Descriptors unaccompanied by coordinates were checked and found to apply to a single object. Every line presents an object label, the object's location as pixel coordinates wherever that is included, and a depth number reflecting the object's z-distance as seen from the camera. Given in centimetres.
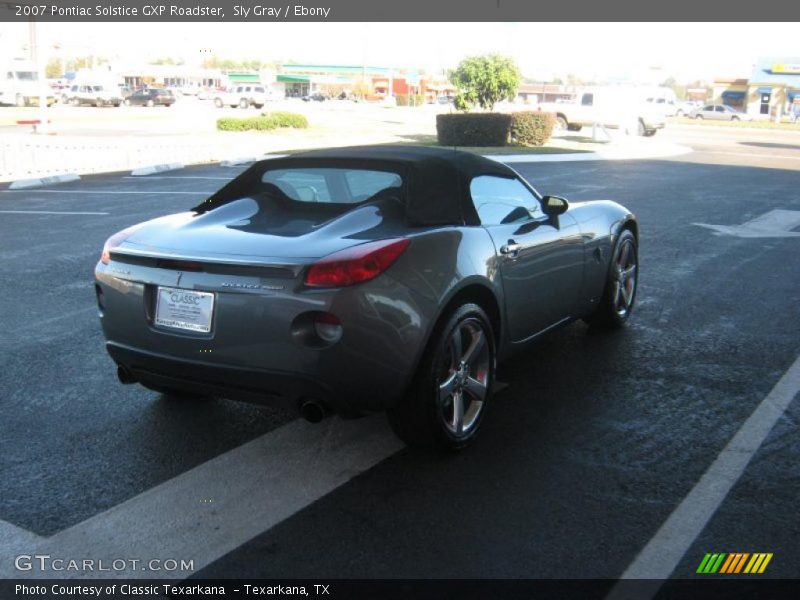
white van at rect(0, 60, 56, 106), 5809
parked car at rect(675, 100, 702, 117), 7594
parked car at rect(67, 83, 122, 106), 6203
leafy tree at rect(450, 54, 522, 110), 3069
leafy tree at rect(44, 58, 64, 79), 14623
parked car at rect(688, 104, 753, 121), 6625
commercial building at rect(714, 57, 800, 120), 8012
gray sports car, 377
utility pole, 2773
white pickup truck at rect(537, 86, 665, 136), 3600
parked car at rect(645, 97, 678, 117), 6011
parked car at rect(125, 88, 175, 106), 6425
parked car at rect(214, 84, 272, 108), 6550
